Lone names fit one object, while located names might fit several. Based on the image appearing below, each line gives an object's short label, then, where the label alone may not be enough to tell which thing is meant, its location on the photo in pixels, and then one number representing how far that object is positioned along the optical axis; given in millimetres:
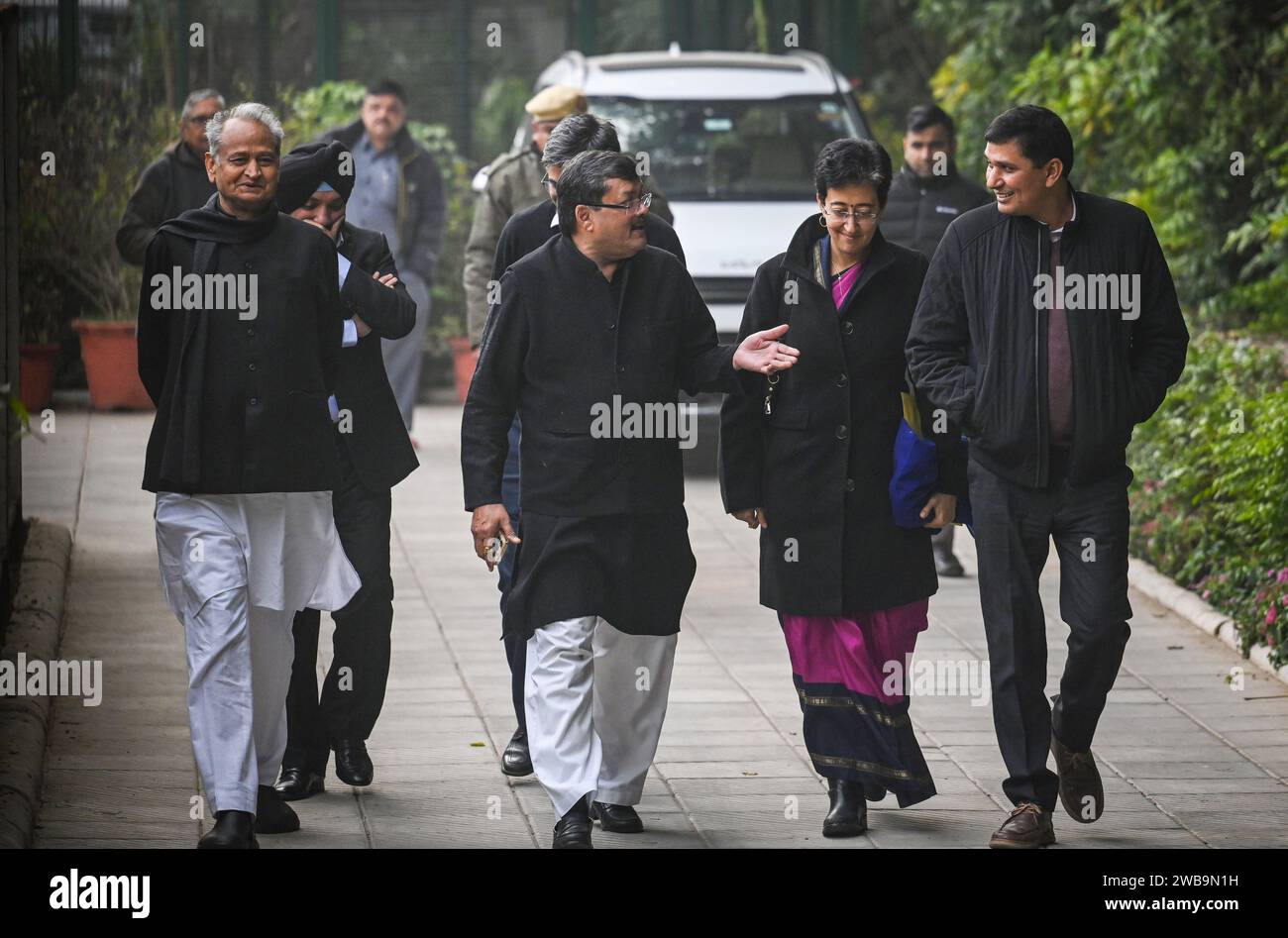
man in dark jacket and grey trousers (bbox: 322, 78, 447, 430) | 12883
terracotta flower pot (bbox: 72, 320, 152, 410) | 14523
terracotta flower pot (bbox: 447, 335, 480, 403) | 15461
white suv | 13133
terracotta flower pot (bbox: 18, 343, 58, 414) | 14266
